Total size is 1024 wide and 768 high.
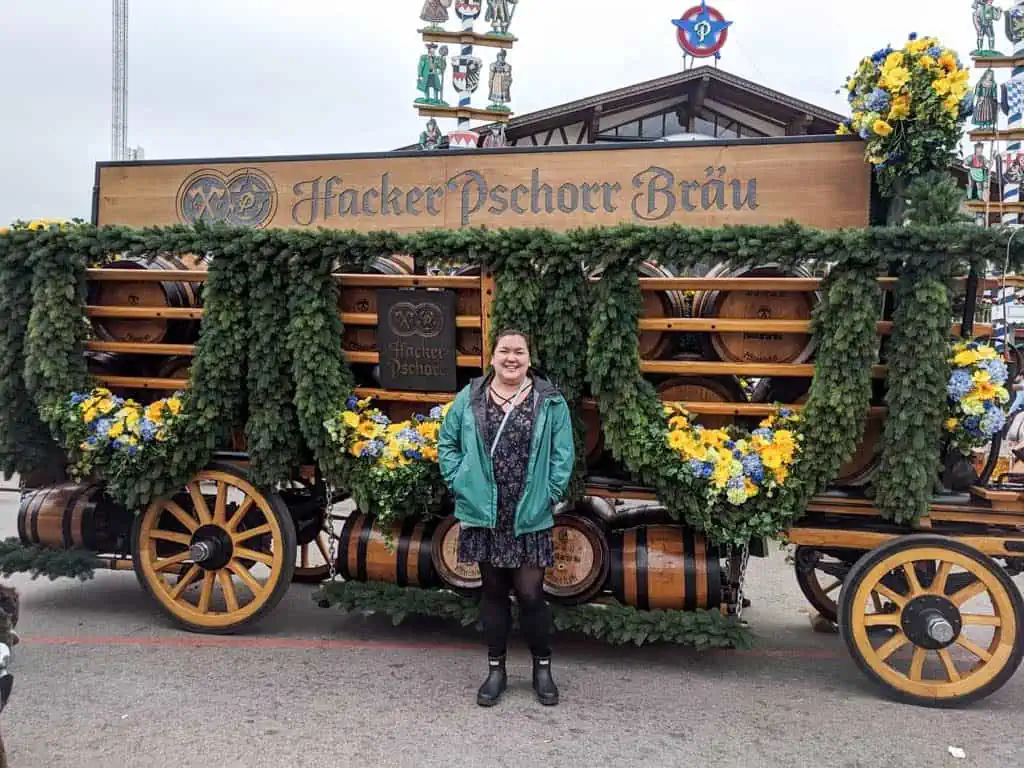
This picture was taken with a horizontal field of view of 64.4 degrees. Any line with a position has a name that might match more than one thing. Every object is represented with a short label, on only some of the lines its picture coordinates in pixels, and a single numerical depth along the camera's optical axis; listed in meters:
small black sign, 4.20
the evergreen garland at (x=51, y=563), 4.75
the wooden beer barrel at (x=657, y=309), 4.05
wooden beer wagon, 3.83
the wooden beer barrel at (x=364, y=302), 4.37
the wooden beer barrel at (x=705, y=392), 4.15
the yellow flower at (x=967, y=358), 3.65
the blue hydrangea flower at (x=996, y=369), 3.62
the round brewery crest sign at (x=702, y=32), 12.03
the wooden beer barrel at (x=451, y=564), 4.37
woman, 3.54
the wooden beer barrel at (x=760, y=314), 3.94
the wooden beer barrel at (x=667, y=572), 4.10
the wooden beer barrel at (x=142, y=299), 4.62
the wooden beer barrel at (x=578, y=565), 4.22
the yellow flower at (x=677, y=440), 3.91
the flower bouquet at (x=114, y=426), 4.44
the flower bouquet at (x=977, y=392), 3.62
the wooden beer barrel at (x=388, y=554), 4.44
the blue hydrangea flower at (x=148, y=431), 4.44
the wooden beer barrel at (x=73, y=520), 4.87
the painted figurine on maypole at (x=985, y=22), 11.73
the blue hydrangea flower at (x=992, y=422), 3.64
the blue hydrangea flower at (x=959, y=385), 3.63
